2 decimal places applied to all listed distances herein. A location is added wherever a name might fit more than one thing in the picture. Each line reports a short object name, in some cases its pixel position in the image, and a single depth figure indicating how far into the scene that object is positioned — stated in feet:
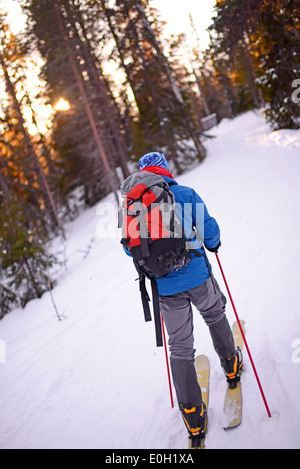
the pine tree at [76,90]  43.83
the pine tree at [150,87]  47.75
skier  8.21
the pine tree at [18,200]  29.01
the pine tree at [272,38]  30.04
